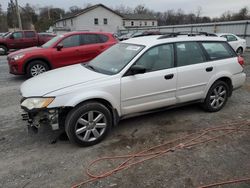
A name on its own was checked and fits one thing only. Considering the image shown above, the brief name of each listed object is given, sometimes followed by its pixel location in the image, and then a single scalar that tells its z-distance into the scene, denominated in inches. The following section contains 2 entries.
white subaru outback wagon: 124.1
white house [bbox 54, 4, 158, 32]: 1753.9
